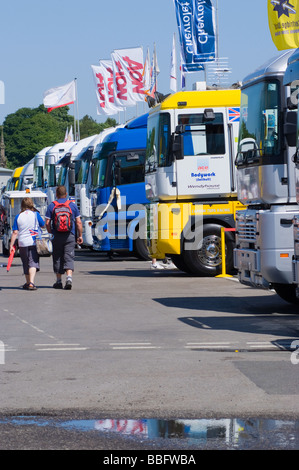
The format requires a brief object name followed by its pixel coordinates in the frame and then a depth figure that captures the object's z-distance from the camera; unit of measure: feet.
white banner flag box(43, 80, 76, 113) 168.14
